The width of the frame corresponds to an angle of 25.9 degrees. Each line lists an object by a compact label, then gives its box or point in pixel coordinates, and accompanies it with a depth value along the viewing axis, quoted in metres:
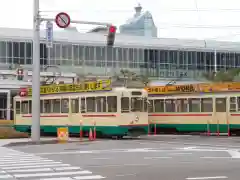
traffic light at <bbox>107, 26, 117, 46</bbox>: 27.16
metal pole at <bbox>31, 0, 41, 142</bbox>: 26.75
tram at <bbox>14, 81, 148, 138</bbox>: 28.58
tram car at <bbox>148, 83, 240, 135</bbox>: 31.16
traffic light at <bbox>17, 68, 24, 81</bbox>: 28.96
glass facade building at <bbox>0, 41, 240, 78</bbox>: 62.81
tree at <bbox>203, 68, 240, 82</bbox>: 57.00
